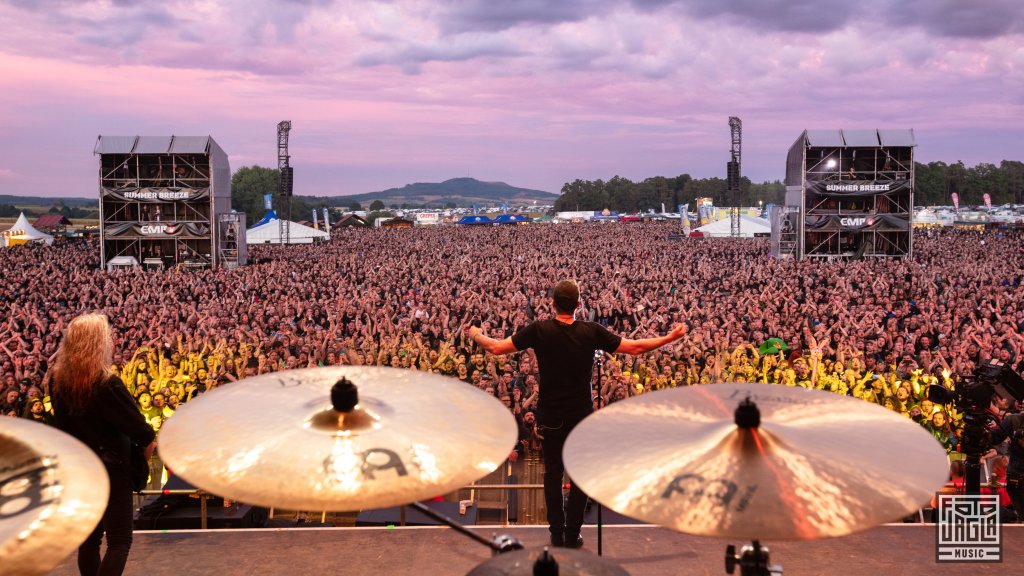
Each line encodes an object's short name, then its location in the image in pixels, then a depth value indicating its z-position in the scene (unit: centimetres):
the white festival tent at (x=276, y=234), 5488
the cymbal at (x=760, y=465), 229
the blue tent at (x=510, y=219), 9975
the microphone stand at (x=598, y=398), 432
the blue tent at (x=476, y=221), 9924
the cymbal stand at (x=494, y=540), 295
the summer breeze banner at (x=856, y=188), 3138
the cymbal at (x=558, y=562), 241
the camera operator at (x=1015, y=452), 543
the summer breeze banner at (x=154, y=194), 3066
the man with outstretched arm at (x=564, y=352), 452
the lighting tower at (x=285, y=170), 4278
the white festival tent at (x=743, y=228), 5512
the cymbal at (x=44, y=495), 192
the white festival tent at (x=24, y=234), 5703
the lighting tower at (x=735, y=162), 4731
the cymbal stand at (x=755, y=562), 278
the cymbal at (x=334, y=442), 248
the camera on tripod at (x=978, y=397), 481
